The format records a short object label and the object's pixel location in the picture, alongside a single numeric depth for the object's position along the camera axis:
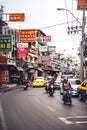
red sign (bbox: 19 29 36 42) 27.39
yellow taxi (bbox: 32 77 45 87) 35.21
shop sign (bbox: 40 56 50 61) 52.98
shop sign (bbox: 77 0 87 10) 17.07
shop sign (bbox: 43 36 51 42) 35.31
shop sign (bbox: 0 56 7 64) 29.94
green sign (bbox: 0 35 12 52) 27.02
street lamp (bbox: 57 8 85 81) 23.64
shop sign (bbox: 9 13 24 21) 19.61
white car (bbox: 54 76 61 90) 29.68
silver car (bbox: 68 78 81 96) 18.64
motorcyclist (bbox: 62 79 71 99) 14.76
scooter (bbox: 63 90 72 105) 14.50
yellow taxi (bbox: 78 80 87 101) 15.15
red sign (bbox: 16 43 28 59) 37.49
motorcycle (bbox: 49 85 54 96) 20.32
